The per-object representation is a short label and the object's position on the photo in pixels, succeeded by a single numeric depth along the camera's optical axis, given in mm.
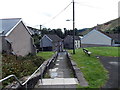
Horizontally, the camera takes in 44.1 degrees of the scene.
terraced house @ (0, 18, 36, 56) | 15027
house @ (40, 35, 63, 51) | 44034
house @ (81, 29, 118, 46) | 37656
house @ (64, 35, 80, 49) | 54372
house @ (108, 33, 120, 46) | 39878
